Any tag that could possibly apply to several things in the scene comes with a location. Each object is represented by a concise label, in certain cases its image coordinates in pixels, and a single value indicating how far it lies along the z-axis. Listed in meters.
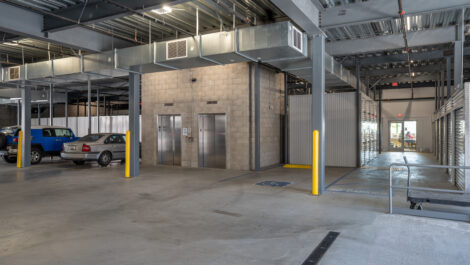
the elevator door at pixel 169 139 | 13.12
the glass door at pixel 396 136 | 23.38
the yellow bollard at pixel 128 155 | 10.19
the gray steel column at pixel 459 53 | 9.51
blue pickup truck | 13.58
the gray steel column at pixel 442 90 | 14.71
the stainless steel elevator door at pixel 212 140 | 12.15
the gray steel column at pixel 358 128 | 12.69
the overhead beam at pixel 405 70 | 15.35
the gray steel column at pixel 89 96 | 15.25
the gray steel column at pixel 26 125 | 12.65
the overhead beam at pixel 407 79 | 19.62
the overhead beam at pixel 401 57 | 12.46
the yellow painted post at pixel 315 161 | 7.41
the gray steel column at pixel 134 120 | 10.23
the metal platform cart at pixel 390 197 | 5.54
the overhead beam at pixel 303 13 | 6.06
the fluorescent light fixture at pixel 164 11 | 8.45
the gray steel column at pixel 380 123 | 21.46
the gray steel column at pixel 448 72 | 12.53
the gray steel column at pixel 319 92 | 7.52
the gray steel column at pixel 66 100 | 21.51
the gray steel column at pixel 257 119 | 11.52
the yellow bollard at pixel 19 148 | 12.73
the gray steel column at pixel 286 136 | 13.75
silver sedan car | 12.43
